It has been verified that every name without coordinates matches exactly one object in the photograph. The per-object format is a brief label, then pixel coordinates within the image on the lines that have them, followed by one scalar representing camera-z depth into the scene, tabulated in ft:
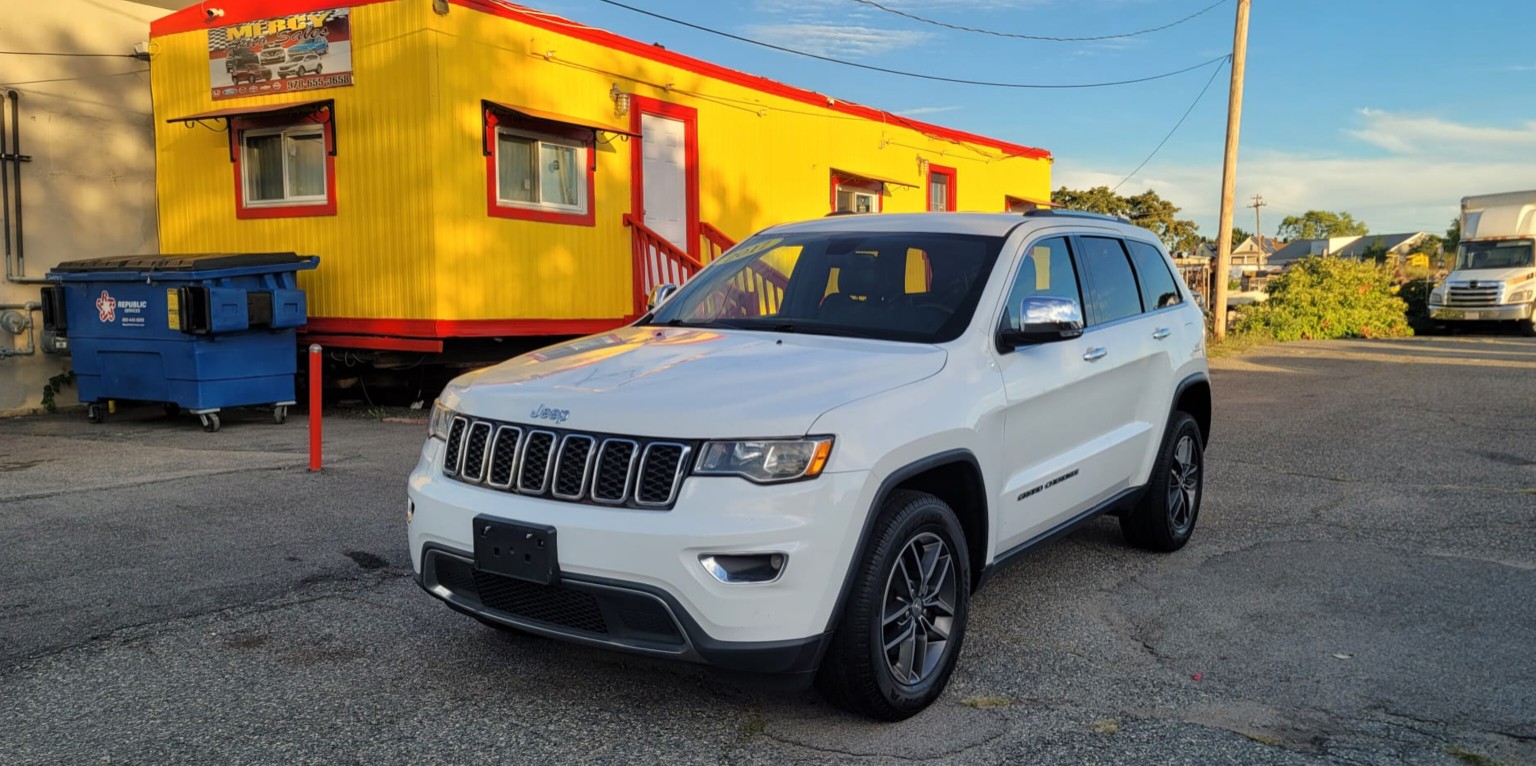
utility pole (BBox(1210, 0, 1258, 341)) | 71.51
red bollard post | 25.68
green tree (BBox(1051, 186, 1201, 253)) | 171.94
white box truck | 92.84
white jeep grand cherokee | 10.59
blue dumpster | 31.71
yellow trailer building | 34.76
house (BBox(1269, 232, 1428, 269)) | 368.68
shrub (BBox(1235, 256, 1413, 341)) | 87.66
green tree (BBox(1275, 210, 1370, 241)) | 460.96
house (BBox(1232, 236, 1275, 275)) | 304.91
